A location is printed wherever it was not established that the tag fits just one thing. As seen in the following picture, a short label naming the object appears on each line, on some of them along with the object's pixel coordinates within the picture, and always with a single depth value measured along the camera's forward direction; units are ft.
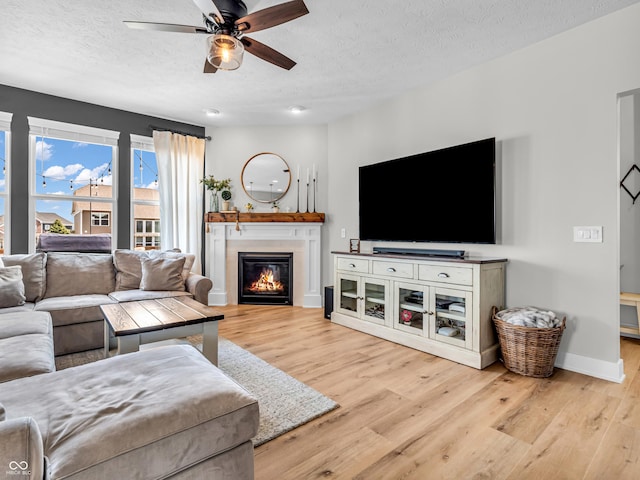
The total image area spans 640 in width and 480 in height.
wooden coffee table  6.72
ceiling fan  6.47
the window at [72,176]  12.65
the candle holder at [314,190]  15.92
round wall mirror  16.12
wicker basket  7.82
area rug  5.98
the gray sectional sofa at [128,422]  2.88
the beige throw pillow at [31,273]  10.03
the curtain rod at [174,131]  14.81
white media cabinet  8.71
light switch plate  7.89
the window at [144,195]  14.74
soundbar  9.77
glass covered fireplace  15.87
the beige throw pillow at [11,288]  9.08
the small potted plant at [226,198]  15.79
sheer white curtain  14.97
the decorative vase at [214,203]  16.07
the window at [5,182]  11.96
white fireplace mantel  15.55
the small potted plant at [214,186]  15.62
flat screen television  9.45
